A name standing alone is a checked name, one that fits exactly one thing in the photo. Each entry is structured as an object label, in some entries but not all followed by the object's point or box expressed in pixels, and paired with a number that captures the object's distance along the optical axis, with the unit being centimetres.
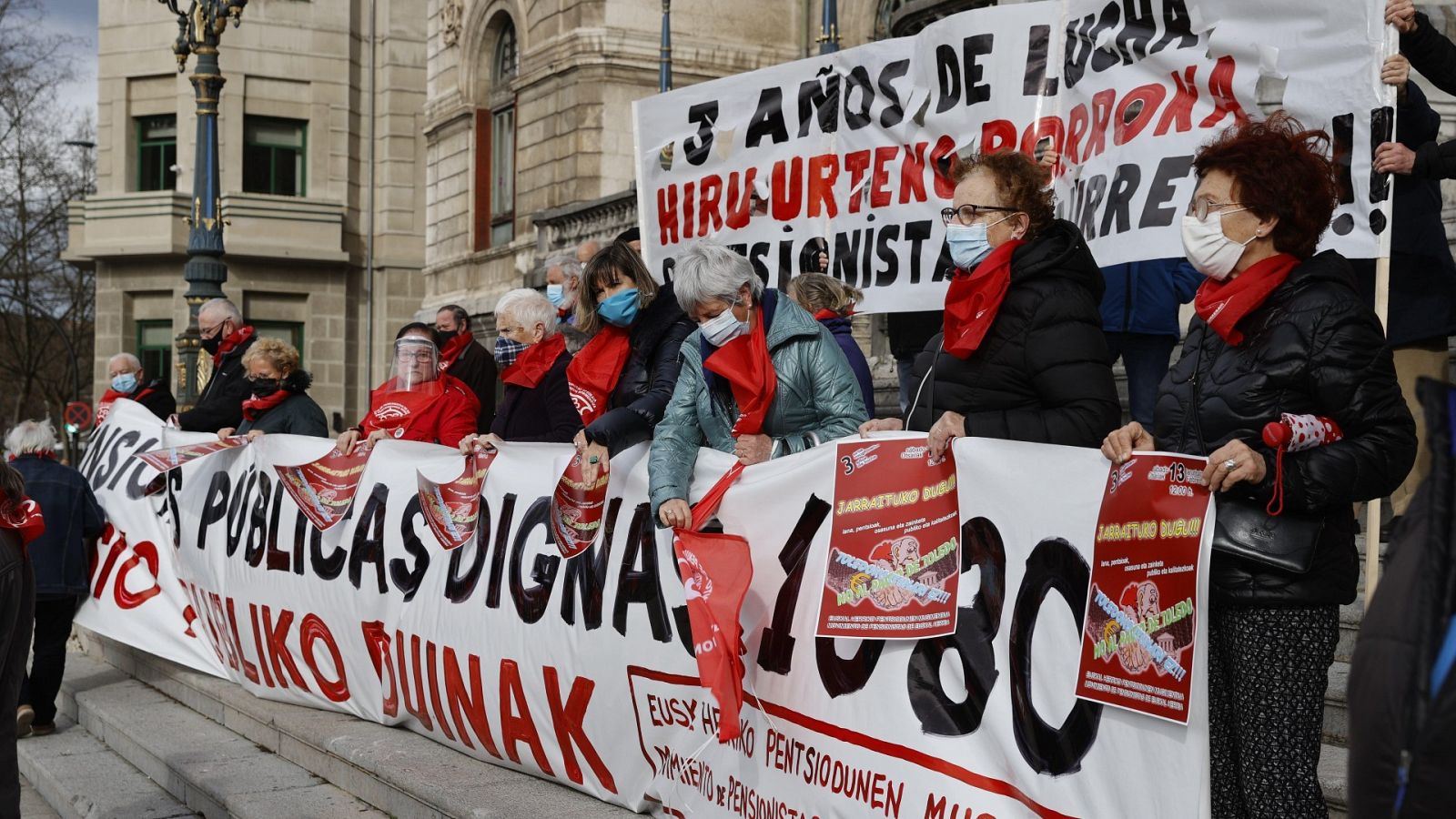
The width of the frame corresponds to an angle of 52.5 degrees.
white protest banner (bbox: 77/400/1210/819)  347
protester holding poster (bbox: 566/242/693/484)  551
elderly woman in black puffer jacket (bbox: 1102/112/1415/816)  311
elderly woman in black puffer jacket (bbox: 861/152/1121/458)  376
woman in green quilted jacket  463
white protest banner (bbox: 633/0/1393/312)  488
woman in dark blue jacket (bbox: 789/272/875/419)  645
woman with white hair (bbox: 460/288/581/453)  639
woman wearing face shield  707
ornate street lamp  1259
